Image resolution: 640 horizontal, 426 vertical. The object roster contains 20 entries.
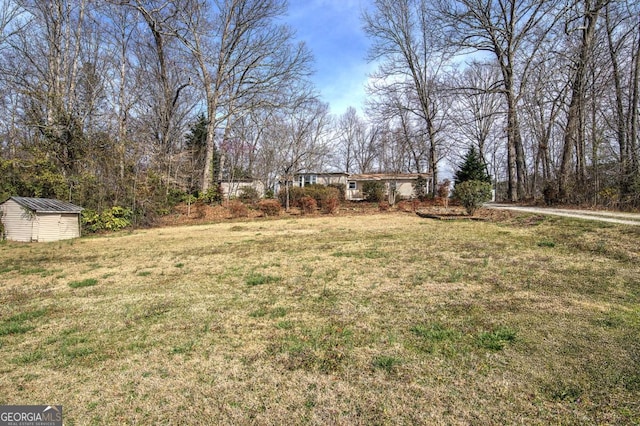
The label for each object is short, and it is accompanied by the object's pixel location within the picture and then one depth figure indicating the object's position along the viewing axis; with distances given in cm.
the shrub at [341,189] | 2675
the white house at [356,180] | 2981
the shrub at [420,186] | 2600
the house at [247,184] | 2778
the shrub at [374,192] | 2392
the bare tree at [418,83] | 2330
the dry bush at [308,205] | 1720
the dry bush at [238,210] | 1666
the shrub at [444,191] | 1930
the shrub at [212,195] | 2040
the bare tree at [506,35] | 1691
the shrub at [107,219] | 1246
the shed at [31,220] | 1022
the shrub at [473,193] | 1288
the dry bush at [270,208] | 1662
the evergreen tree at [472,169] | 2436
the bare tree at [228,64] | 2086
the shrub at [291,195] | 2038
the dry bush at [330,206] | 1719
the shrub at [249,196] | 2088
